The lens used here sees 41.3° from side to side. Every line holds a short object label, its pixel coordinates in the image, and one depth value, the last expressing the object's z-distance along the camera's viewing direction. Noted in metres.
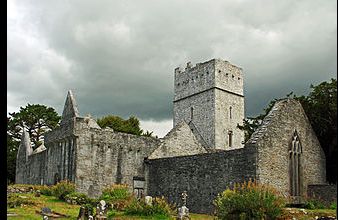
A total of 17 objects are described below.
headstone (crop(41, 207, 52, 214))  15.29
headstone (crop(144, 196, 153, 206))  16.69
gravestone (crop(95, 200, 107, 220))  13.47
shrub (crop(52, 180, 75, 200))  22.56
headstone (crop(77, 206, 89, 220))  13.57
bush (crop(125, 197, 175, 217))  16.10
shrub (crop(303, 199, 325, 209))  17.77
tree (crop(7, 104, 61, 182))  58.47
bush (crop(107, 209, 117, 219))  15.85
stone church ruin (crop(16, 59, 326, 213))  20.30
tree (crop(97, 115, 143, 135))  58.68
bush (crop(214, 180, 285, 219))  12.34
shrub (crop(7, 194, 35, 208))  17.86
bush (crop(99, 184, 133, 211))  19.01
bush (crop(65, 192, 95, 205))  21.10
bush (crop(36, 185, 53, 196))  23.88
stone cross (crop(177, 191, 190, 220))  13.33
